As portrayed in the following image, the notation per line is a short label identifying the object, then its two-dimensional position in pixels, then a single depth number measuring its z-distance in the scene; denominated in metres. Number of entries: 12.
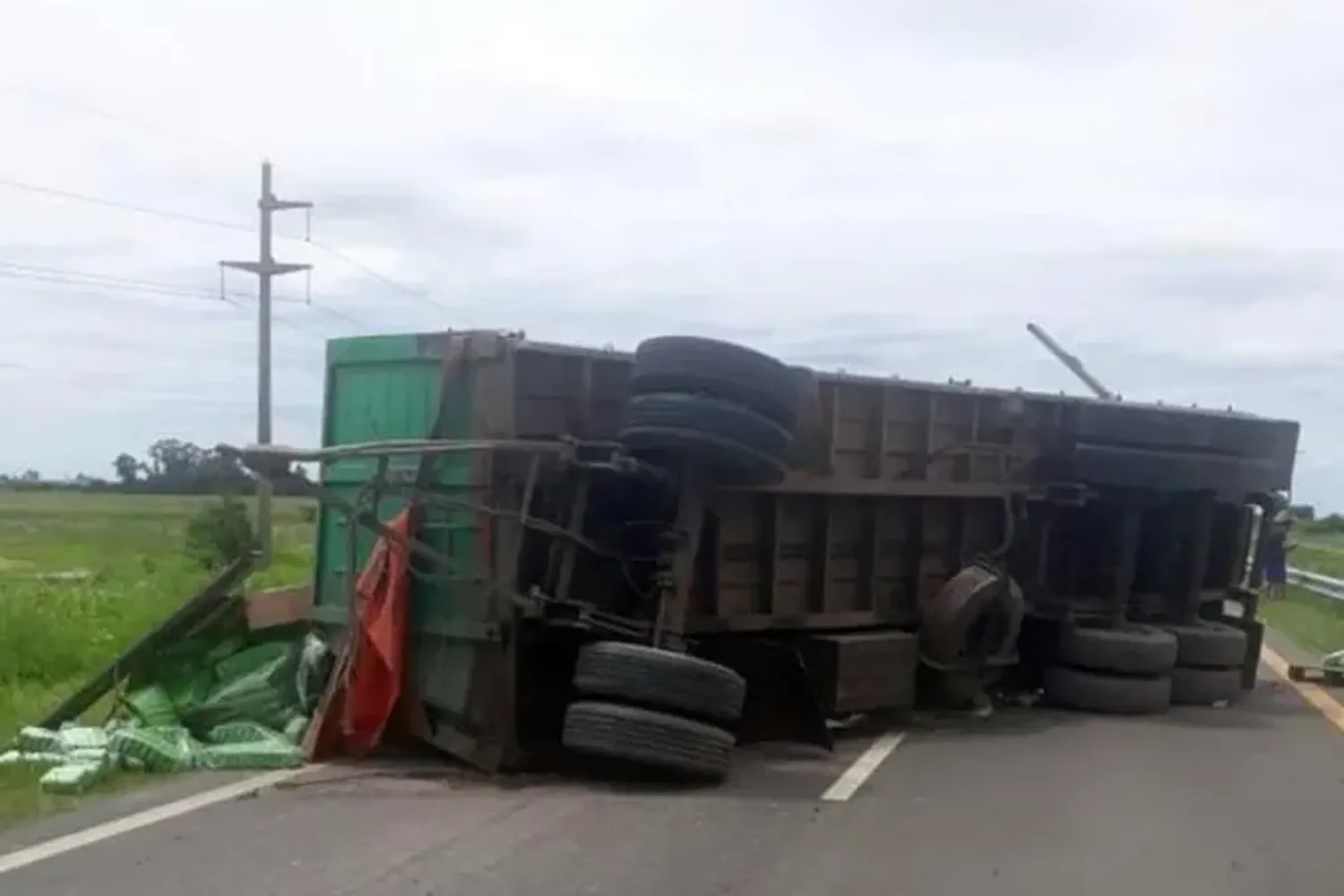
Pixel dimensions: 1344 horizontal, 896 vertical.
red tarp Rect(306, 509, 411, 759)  10.40
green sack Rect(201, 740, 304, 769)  10.00
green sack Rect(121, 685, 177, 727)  10.77
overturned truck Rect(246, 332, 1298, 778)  10.35
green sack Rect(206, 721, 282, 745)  10.53
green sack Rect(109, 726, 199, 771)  9.86
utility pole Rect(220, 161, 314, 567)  37.75
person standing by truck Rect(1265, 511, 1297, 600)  19.20
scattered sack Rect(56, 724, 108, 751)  10.09
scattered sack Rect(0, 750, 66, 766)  9.73
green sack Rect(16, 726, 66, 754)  10.10
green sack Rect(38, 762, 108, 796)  9.09
